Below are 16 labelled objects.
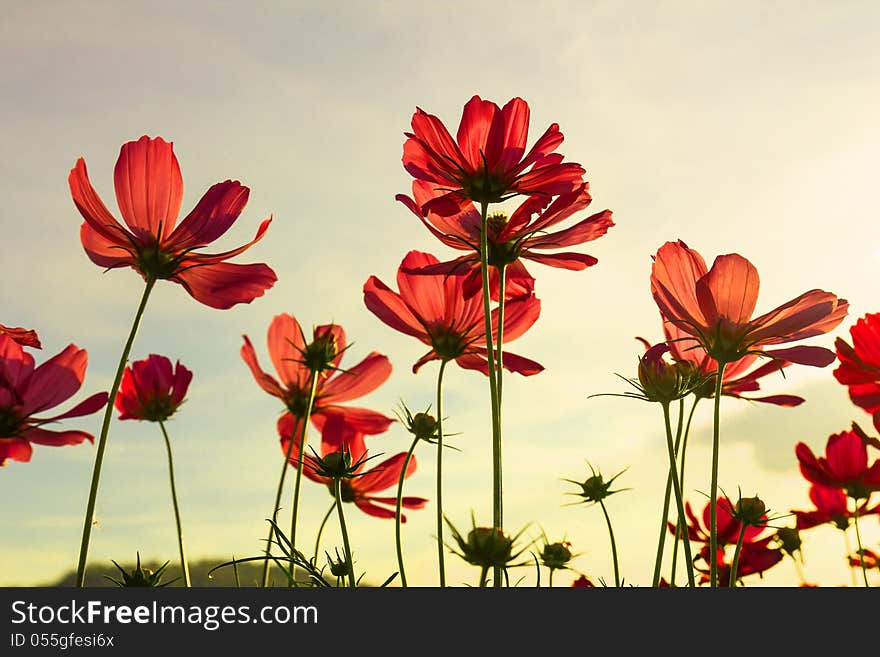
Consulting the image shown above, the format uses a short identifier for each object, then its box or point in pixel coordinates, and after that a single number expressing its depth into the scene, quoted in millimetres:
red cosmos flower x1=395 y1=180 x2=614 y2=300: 798
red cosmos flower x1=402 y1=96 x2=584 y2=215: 752
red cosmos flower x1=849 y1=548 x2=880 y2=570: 1448
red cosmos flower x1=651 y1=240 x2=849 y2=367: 645
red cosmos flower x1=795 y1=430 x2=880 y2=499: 1133
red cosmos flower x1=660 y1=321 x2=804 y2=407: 794
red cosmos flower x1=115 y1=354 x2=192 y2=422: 1256
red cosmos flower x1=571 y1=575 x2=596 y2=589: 1254
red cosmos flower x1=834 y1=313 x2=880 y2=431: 873
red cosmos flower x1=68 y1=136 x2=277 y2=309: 740
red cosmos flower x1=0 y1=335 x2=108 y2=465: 803
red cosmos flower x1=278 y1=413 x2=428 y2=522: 994
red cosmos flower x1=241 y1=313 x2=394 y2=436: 1128
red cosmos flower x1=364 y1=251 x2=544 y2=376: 846
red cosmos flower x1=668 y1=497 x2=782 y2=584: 1040
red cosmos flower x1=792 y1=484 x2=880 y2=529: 1390
